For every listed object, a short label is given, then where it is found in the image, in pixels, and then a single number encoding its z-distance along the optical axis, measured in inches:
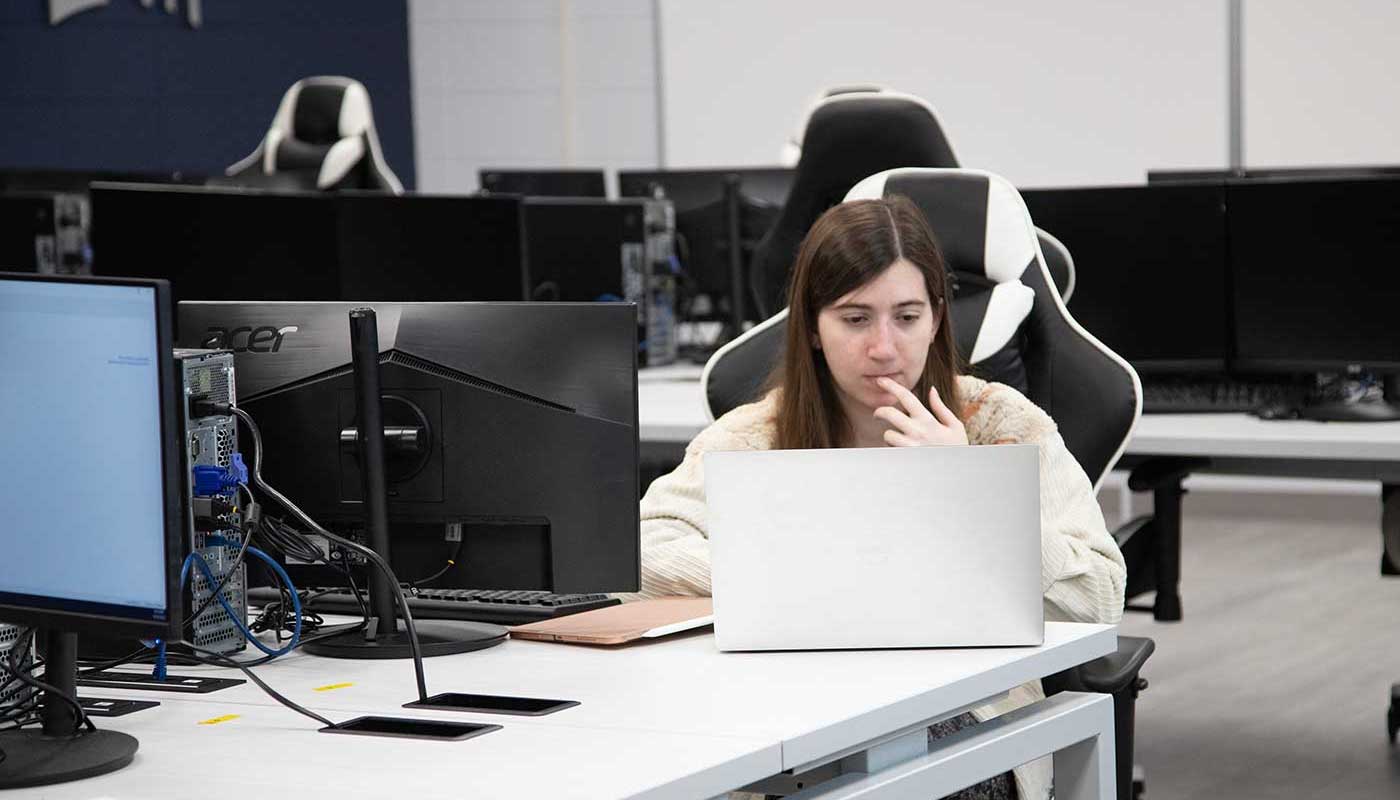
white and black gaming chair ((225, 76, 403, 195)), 246.7
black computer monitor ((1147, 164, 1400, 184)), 173.9
